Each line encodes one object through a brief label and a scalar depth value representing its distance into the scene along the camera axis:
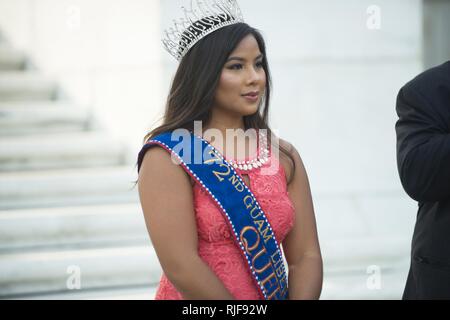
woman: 4.17
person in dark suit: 4.19
